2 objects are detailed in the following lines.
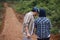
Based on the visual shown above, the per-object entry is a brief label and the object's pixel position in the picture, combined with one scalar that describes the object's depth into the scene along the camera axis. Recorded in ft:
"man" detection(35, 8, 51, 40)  24.43
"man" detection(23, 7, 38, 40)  23.11
